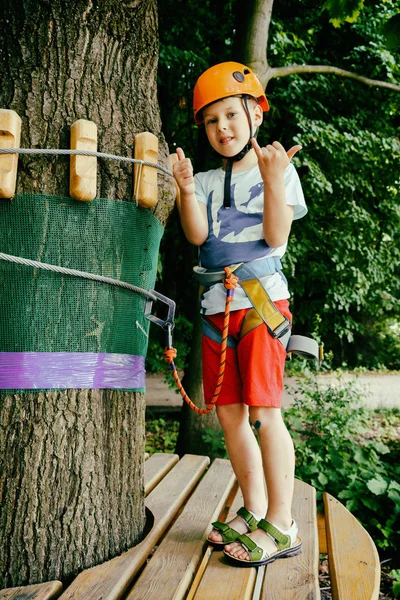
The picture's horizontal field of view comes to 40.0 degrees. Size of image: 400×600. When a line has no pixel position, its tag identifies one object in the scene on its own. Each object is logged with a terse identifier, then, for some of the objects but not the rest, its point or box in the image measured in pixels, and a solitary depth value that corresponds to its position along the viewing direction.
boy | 1.88
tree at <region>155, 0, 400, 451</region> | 5.54
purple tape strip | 1.65
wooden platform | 1.54
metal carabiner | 1.98
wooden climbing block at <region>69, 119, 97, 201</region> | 1.71
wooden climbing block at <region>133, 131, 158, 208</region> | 1.86
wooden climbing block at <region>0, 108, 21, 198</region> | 1.63
